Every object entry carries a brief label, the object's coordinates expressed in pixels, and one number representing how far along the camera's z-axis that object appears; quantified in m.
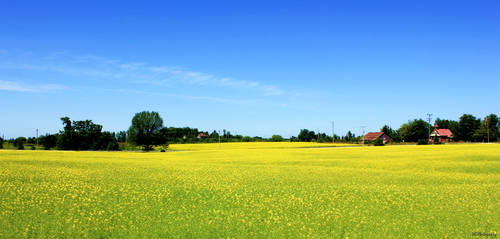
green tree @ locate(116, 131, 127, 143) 166.62
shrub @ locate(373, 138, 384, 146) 102.69
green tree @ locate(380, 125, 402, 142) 173.12
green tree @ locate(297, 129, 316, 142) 165.75
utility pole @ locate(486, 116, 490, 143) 146.55
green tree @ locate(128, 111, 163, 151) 101.25
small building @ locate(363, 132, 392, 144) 162.00
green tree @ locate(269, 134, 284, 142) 159.75
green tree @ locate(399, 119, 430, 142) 153.88
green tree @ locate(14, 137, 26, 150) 90.20
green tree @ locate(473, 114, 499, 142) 148.12
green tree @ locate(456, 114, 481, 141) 156.43
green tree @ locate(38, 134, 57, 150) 97.50
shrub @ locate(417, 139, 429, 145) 101.36
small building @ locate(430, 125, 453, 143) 166.44
